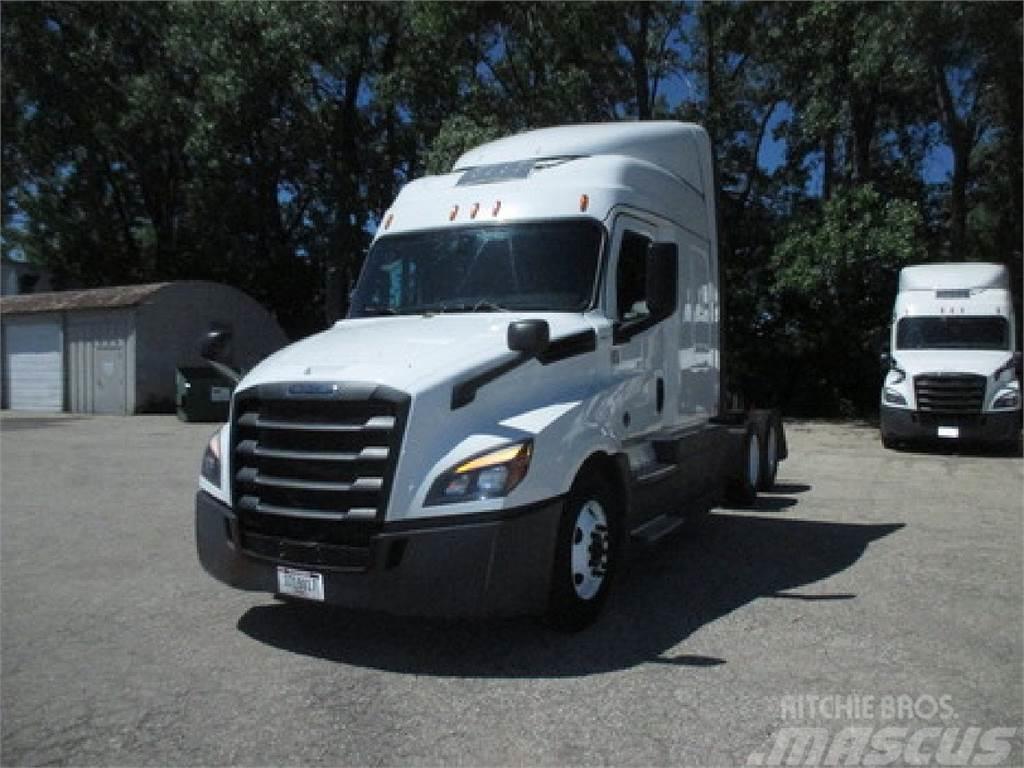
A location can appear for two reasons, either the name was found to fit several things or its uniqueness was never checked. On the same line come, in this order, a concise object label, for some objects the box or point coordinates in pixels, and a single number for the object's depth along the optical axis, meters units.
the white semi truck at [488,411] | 4.70
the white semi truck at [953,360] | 14.56
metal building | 24.61
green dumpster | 22.44
